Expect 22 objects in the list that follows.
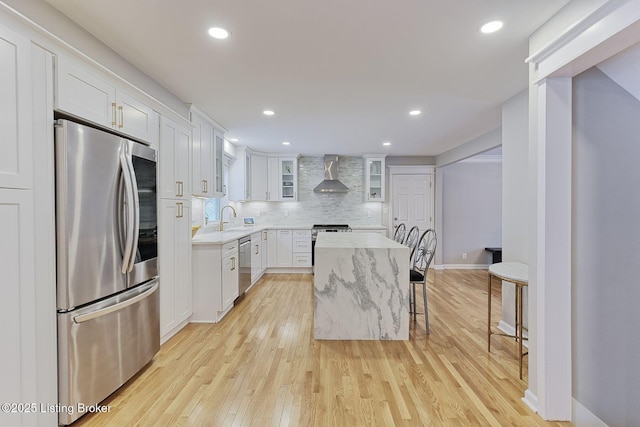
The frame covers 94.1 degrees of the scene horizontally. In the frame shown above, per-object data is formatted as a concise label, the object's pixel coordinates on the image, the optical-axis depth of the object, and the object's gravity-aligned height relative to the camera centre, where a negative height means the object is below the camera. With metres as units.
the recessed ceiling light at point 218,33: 1.88 +1.15
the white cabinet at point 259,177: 6.01 +0.70
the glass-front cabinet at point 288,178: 6.09 +0.69
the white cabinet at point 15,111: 1.33 +0.47
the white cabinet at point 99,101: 1.64 +0.71
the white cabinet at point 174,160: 2.65 +0.50
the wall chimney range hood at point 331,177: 6.10 +0.71
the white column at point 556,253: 1.77 -0.26
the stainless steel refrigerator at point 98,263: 1.62 -0.32
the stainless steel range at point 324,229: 5.79 -0.35
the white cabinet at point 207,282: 3.27 -0.78
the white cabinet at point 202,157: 3.35 +0.65
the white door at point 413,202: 6.37 +0.19
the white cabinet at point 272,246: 5.82 -0.68
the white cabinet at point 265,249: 5.61 -0.73
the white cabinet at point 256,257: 4.79 -0.77
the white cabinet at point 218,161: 3.98 +0.70
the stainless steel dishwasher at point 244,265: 3.99 -0.76
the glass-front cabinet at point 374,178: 6.21 +0.70
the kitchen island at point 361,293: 2.86 -0.79
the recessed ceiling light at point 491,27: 1.83 +1.15
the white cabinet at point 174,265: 2.65 -0.51
